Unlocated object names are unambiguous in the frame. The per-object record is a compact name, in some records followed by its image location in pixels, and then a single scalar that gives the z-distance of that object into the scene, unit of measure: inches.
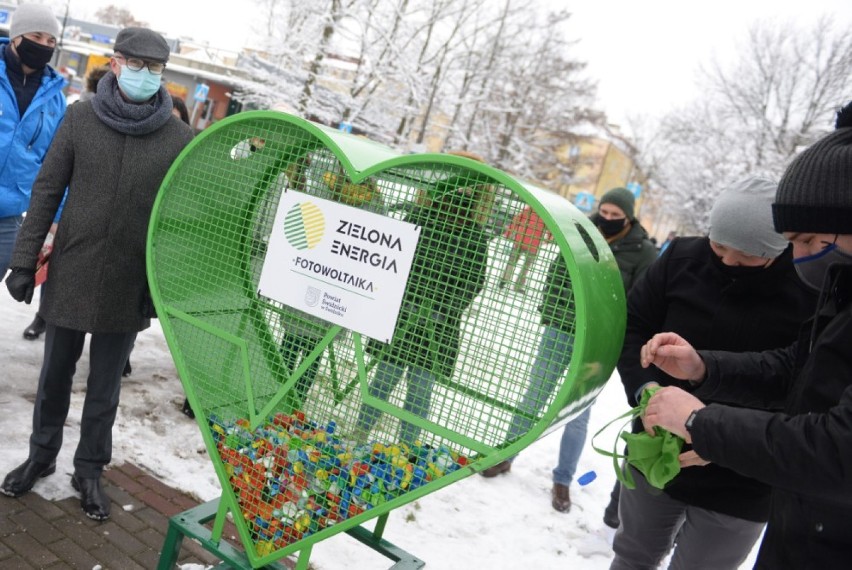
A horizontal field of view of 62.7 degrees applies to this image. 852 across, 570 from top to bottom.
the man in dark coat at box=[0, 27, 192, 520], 108.3
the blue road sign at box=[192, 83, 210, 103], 960.3
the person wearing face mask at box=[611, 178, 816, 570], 89.2
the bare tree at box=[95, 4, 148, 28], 2987.9
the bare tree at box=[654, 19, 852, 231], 700.7
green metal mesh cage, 69.2
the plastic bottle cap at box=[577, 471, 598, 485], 82.4
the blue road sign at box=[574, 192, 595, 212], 897.5
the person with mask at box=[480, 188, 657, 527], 173.6
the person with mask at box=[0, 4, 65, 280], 132.3
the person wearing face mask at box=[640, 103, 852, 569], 54.5
